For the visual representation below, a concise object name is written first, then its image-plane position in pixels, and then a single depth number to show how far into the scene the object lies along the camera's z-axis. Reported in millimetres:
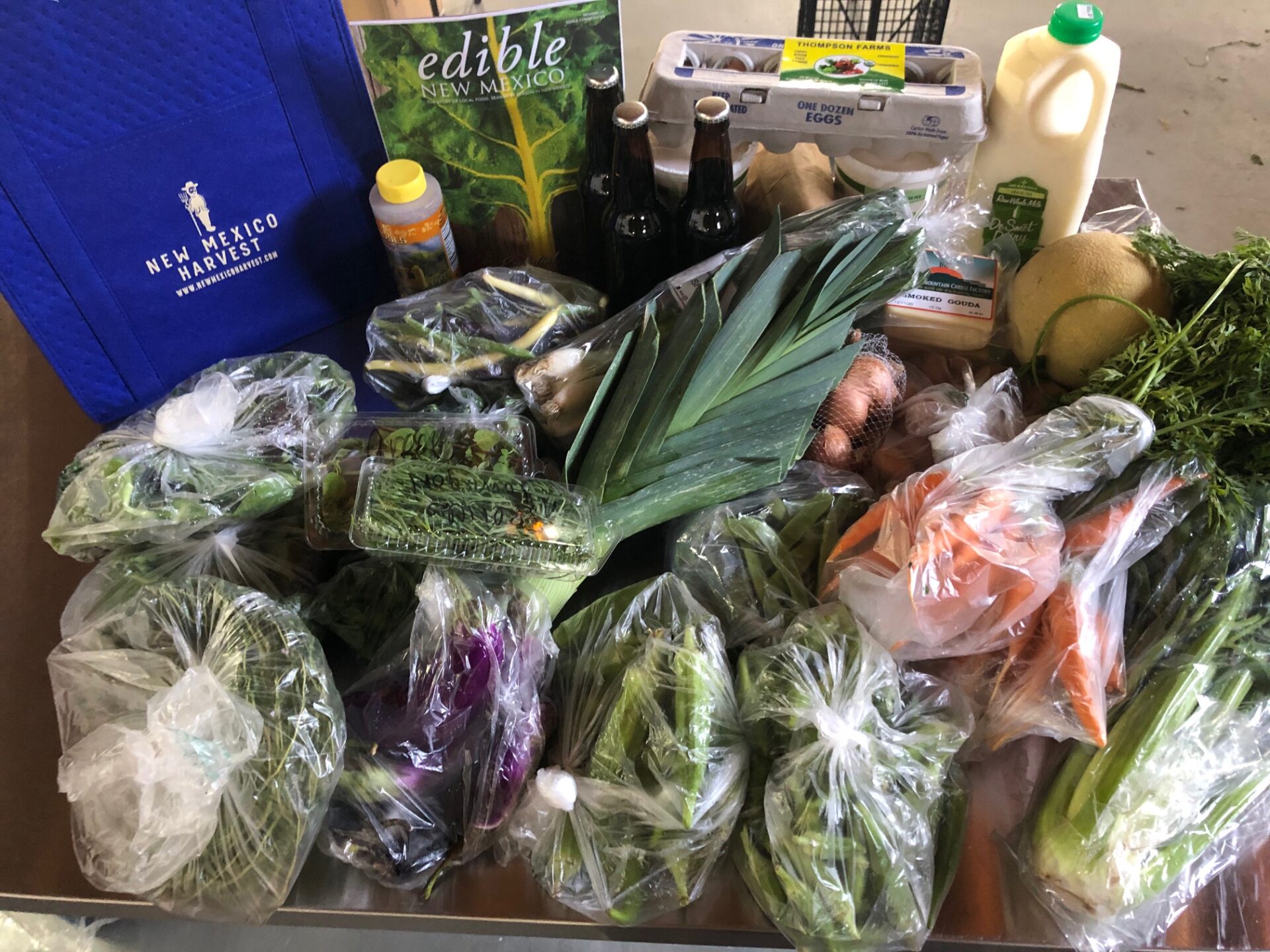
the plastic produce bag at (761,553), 815
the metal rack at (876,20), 1771
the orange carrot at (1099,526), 737
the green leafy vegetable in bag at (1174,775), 681
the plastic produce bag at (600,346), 875
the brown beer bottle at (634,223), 863
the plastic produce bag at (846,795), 657
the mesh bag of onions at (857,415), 926
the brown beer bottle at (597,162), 882
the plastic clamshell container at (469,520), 713
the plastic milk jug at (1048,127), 938
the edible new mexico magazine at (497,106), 889
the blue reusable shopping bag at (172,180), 797
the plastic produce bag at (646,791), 686
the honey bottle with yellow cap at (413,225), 919
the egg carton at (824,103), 953
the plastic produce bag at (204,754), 648
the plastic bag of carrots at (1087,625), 712
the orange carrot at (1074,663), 704
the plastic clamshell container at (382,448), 788
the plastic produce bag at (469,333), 889
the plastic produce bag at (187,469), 743
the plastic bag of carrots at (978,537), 722
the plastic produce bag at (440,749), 717
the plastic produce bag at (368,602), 819
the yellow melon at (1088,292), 887
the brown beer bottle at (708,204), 878
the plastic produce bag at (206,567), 767
